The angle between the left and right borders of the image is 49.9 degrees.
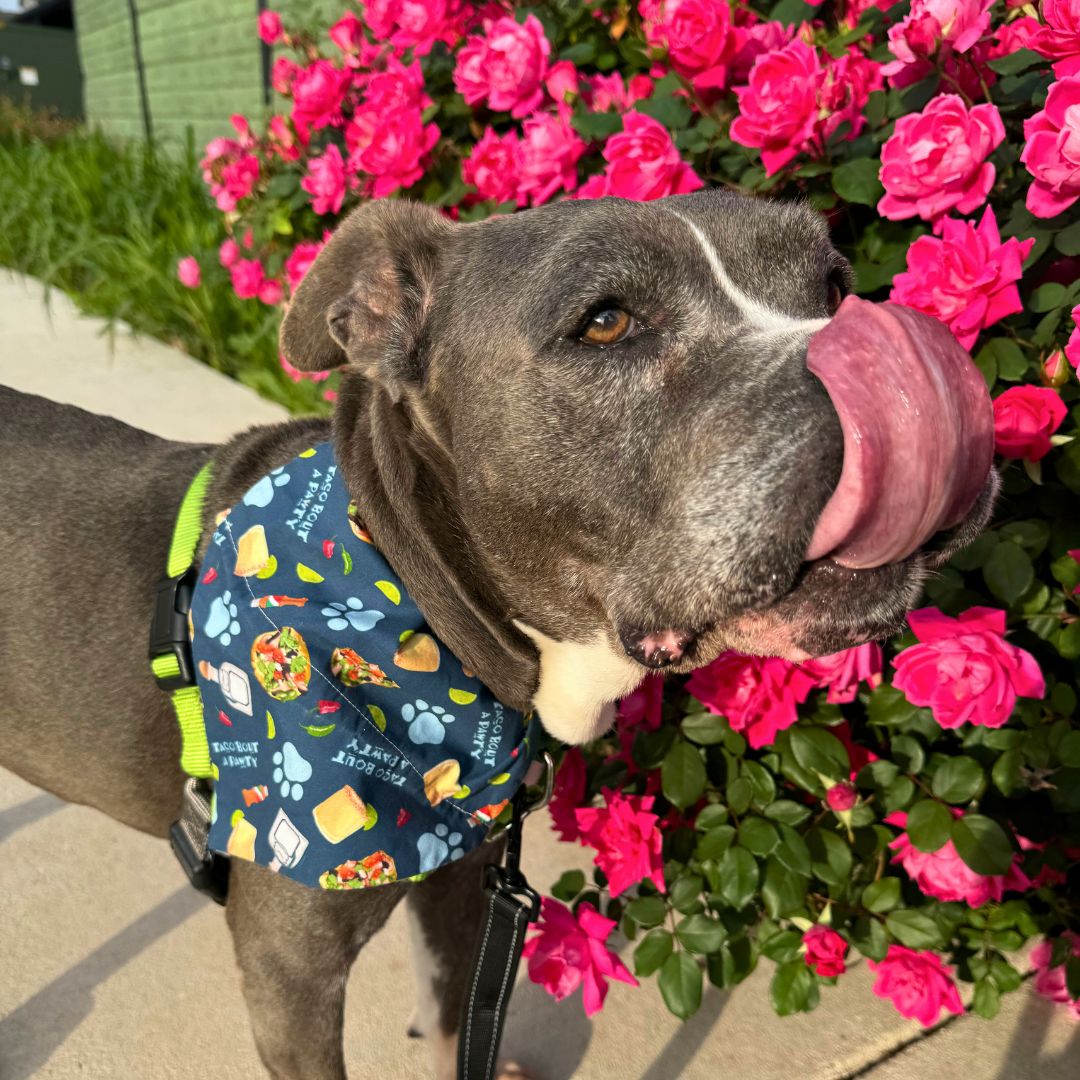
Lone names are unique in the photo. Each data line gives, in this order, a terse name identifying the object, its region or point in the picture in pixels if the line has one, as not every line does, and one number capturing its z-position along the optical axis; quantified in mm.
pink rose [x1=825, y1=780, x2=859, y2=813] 667
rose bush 581
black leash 608
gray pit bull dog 477
